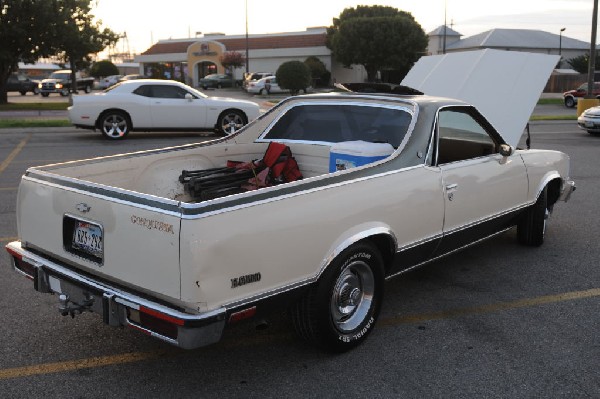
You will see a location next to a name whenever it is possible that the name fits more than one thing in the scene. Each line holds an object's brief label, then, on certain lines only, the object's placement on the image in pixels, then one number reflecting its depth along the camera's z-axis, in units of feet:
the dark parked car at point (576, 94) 112.57
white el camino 9.89
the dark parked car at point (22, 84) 156.76
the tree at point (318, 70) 196.65
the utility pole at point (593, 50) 74.49
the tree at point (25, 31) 88.12
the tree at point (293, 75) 138.72
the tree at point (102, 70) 235.58
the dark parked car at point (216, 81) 191.52
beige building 213.66
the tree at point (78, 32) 93.50
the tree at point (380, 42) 191.72
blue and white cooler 14.70
